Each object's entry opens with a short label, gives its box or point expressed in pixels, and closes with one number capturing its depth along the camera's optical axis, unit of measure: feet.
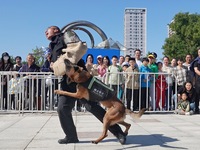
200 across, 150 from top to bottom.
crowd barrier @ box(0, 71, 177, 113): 32.32
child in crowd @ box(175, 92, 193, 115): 31.78
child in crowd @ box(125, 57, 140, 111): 32.60
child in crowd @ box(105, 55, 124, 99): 32.32
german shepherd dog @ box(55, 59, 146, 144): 17.03
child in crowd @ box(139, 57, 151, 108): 32.96
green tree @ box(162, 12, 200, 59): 183.80
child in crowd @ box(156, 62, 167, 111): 33.42
